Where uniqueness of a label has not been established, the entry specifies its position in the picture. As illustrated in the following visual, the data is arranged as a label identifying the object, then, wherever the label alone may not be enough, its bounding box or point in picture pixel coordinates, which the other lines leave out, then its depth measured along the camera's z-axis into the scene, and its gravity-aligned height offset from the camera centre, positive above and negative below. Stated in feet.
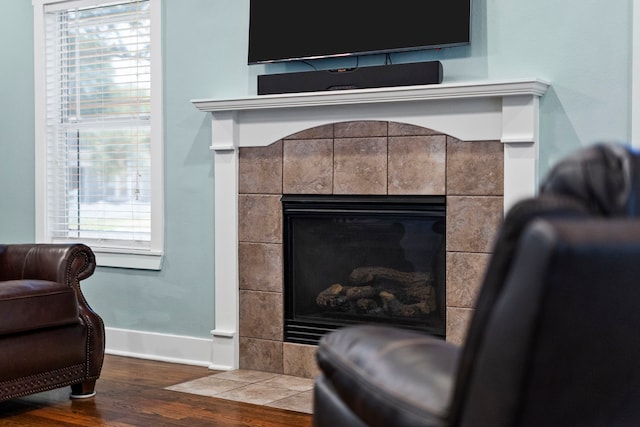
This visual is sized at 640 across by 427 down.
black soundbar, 12.12 +1.95
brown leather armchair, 10.82 -1.75
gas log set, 12.59 -1.55
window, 15.31 +1.44
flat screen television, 12.04 +2.78
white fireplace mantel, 11.45 +1.25
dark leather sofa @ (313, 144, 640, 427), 3.55 -0.56
